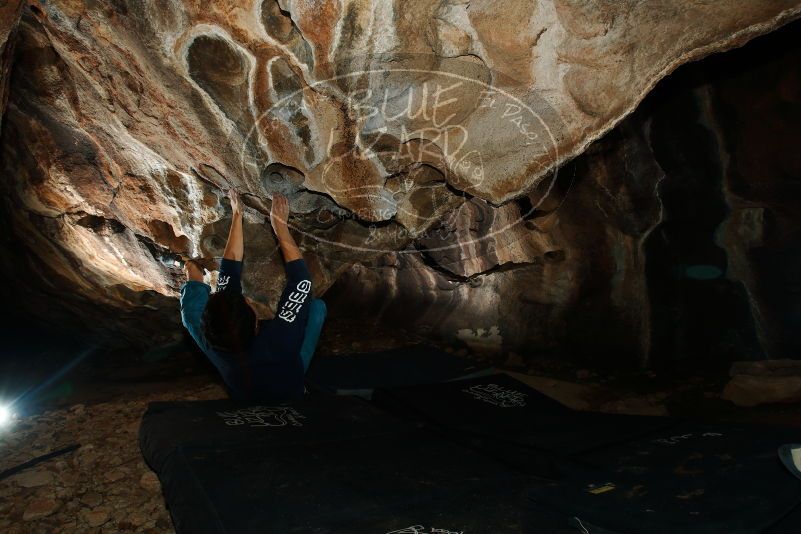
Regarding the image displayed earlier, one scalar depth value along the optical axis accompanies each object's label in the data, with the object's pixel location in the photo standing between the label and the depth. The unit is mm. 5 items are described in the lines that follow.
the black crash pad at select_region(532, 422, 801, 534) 1821
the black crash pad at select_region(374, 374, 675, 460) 2750
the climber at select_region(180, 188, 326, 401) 2604
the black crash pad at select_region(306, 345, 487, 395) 4020
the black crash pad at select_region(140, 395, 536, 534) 1855
